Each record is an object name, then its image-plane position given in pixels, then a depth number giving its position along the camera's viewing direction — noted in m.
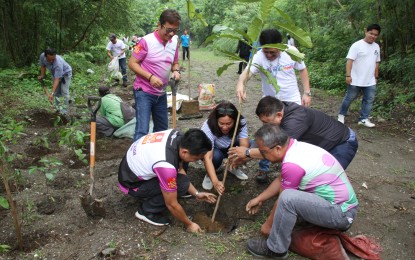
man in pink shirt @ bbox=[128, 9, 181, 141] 3.45
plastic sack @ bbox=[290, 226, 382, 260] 2.40
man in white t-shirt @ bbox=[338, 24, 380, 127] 5.22
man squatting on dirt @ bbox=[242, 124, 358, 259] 2.29
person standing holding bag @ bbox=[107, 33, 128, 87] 9.95
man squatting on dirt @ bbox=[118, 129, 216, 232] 2.56
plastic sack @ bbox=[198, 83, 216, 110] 6.67
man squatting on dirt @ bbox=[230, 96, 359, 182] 2.68
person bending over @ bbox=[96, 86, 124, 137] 5.23
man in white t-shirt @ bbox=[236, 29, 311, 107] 3.36
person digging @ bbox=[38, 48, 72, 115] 5.95
